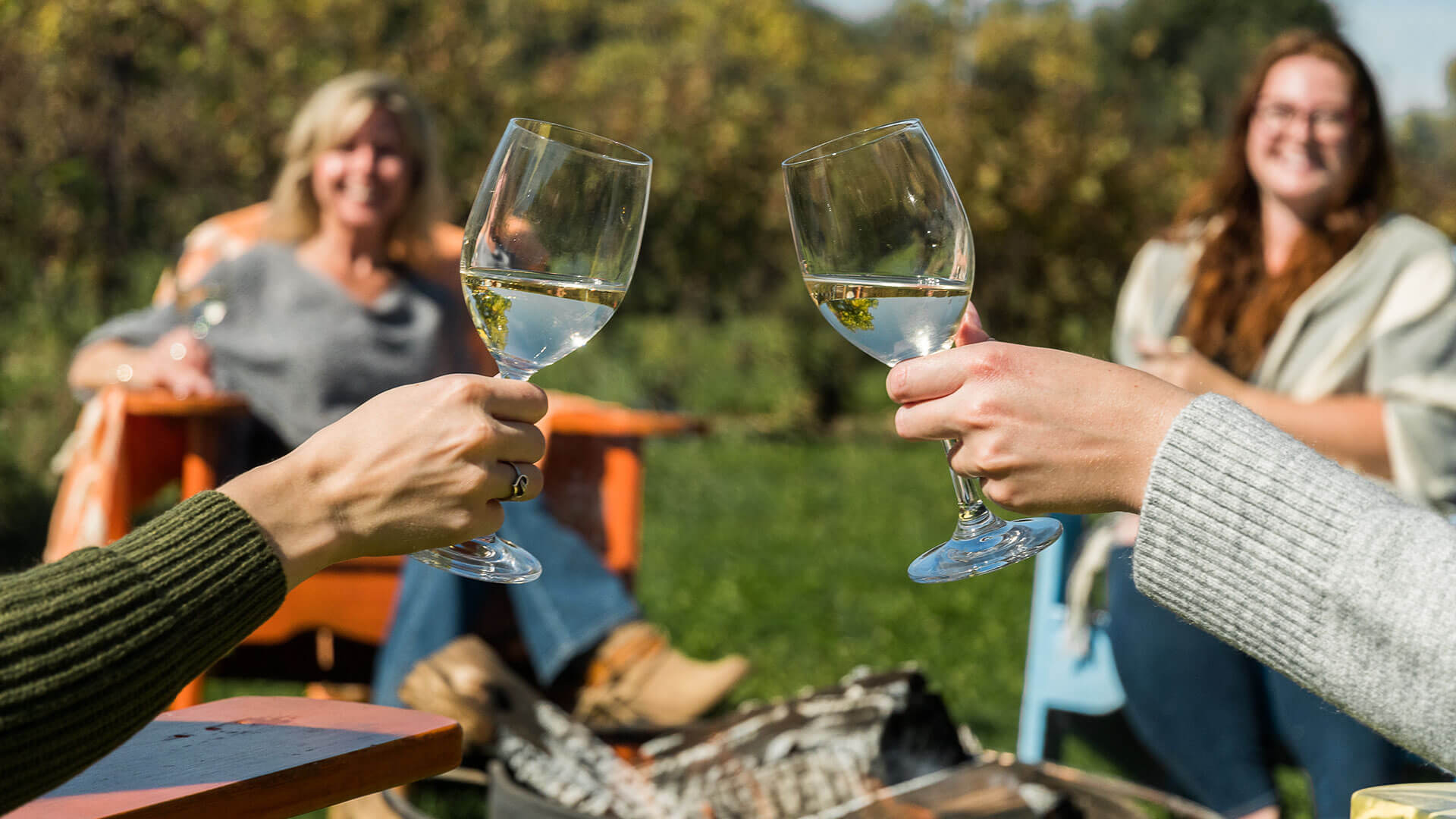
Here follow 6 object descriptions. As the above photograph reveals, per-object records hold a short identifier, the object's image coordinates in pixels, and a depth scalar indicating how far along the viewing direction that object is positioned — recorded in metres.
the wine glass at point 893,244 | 1.19
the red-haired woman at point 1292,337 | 2.37
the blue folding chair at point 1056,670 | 2.75
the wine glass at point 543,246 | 1.17
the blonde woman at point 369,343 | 2.78
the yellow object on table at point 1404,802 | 0.91
